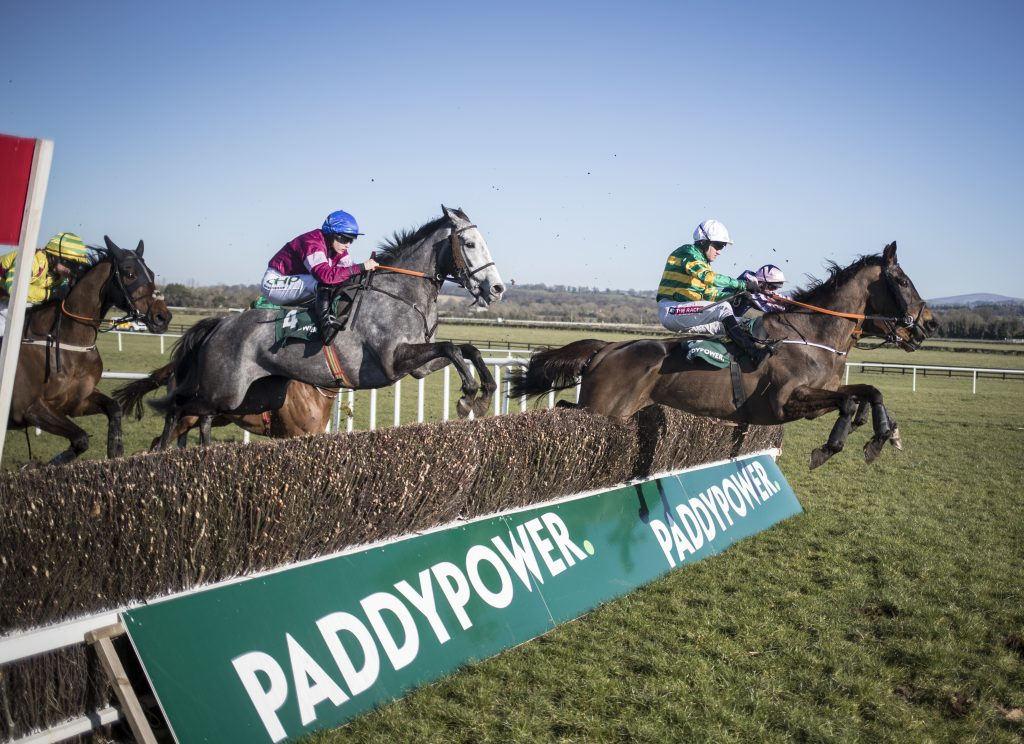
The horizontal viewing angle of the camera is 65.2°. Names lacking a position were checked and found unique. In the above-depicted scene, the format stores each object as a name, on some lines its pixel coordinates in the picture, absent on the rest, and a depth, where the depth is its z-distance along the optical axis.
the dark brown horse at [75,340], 5.84
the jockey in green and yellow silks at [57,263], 6.18
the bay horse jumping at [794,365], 5.85
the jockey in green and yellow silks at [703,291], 6.00
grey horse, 5.70
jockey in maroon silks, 5.55
